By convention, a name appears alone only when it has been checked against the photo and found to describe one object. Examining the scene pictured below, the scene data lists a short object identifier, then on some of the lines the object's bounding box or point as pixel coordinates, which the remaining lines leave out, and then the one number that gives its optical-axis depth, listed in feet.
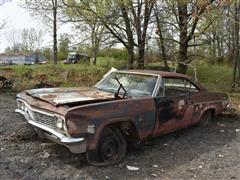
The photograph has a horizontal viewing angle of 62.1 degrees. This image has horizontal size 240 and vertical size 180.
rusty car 9.15
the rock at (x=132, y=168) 9.77
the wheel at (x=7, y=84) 27.19
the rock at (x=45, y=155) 10.35
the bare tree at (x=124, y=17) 26.95
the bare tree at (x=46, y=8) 29.66
